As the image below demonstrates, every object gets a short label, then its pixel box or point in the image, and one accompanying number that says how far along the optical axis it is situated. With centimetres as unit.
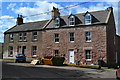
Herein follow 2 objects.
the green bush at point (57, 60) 1563
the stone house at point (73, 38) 1658
